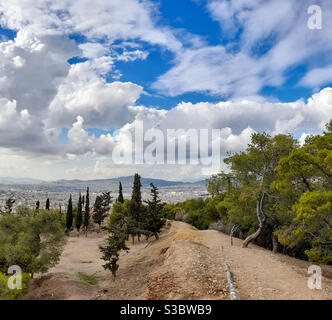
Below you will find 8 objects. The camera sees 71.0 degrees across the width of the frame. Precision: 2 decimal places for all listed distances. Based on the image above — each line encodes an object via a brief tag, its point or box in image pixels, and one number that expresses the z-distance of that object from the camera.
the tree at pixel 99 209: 66.69
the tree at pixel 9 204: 37.19
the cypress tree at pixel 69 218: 67.00
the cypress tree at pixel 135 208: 41.91
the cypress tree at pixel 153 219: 37.59
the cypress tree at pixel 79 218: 66.19
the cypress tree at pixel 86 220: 65.56
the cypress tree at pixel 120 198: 70.69
